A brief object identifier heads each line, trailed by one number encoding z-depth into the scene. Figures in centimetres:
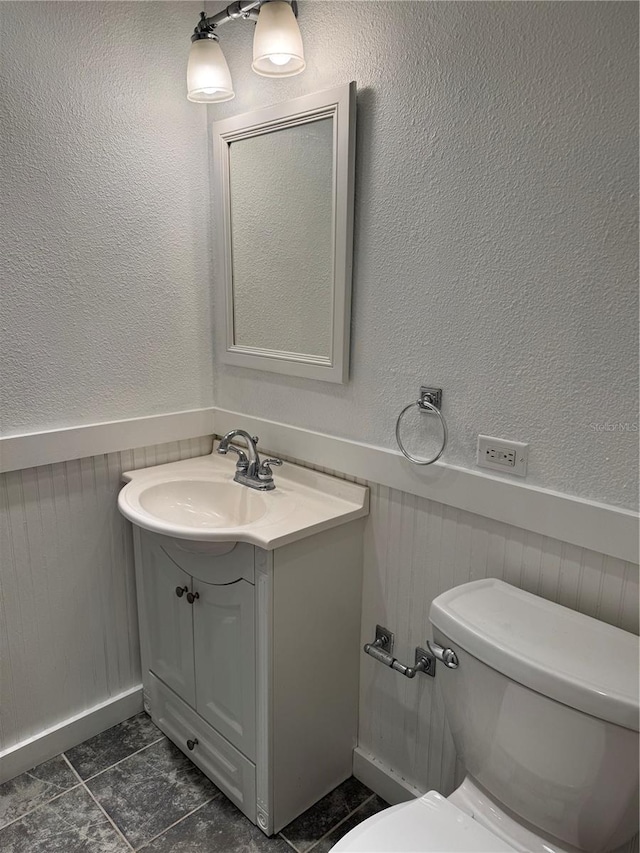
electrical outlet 126
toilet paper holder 144
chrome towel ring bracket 139
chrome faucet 170
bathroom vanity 144
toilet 96
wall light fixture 140
